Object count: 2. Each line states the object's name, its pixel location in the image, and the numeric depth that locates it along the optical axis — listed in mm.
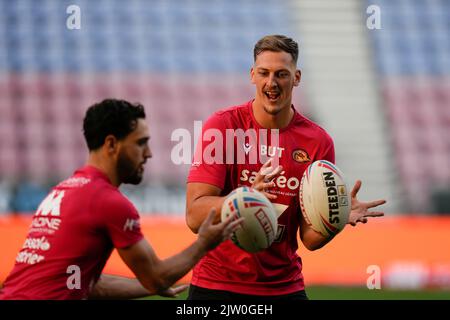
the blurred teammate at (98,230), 8961
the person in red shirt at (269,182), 10781
